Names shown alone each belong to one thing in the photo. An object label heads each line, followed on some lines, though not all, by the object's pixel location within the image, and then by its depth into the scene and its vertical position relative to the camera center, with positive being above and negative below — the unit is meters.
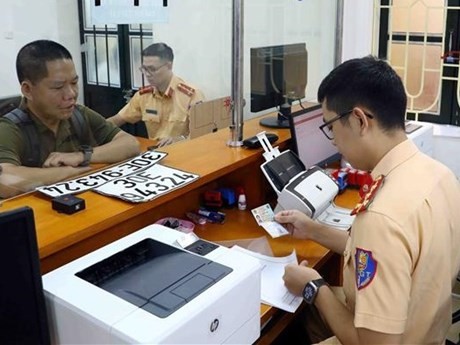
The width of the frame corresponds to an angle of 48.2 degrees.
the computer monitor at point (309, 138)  2.20 -0.40
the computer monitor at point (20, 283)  0.97 -0.45
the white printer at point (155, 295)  0.98 -0.50
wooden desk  1.38 -0.48
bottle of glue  2.18 -0.64
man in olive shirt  1.96 -0.31
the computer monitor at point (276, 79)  2.57 -0.17
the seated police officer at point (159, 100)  2.93 -0.30
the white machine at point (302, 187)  1.88 -0.52
